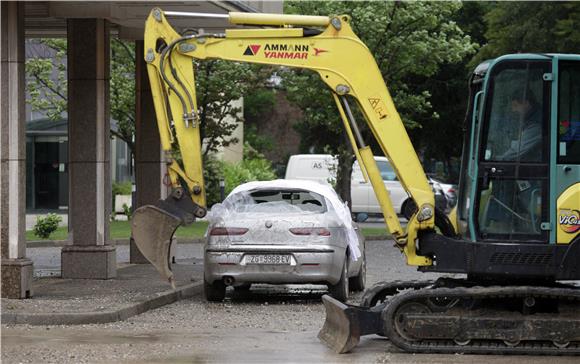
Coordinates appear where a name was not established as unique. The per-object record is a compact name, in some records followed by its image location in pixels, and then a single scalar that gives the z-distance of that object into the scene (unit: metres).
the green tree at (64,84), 36.50
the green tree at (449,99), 55.00
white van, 39.79
